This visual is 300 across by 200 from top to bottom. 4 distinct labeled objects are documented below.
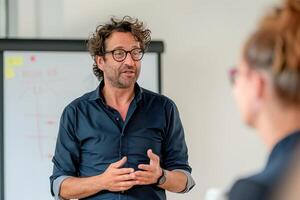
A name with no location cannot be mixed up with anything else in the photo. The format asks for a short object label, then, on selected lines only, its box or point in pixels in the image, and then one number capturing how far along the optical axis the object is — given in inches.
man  130.3
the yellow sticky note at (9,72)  178.4
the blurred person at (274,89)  47.5
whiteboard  178.1
